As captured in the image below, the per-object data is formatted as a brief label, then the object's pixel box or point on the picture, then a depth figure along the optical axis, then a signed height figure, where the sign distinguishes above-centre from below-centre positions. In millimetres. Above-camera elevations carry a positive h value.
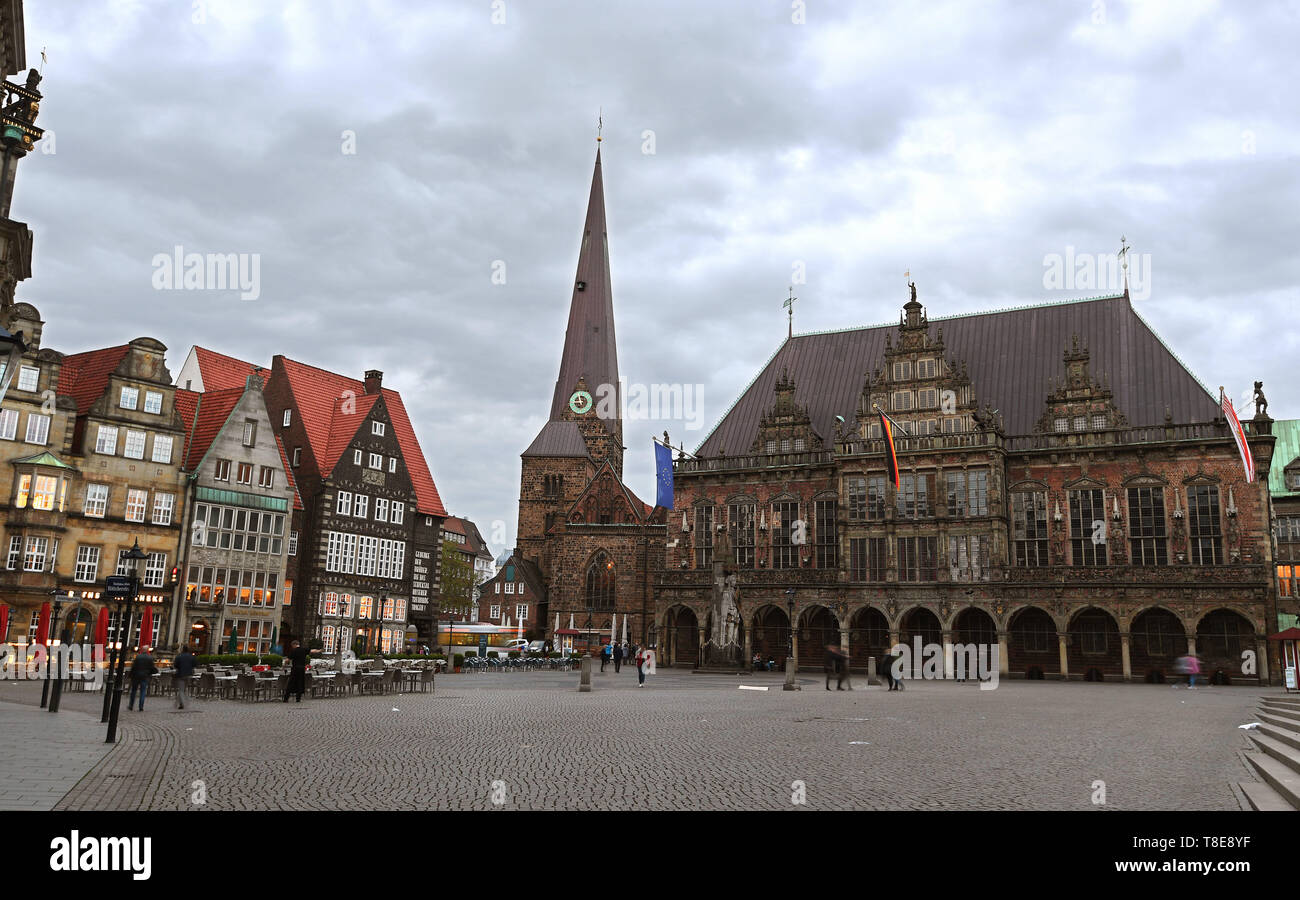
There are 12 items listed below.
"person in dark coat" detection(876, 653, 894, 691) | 34238 -2169
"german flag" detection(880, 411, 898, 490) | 47031 +8501
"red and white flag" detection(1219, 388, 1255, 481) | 37625 +7452
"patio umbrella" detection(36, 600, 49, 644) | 36031 -1446
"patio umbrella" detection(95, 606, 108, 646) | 37656 -1611
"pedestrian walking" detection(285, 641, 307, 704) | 23266 -1881
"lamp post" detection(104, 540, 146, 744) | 14531 -1094
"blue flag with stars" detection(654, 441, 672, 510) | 55588 +7908
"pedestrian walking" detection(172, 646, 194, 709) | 20781 -1718
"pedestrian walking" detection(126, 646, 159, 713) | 20891 -1718
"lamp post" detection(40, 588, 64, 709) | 36450 -1161
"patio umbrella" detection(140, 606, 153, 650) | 40250 -1543
